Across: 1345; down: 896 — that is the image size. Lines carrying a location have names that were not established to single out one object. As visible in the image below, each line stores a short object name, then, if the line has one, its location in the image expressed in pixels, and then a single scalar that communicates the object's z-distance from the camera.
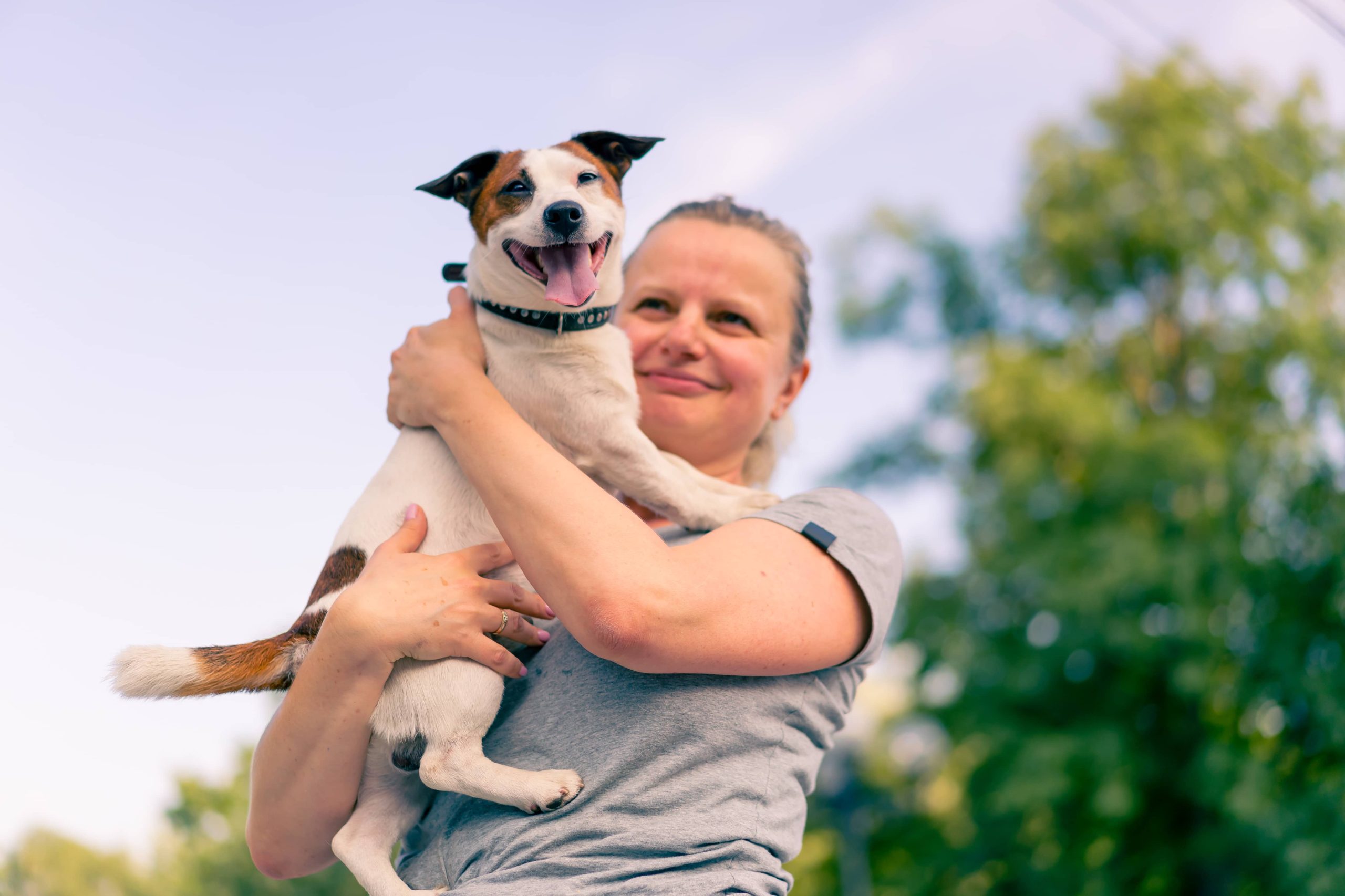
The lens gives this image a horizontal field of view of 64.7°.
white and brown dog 2.22
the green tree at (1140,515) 11.79
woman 1.95
